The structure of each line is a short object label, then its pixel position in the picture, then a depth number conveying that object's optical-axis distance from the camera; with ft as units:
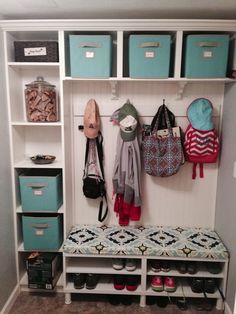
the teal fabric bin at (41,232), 7.12
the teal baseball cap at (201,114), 6.92
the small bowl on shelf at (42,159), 7.13
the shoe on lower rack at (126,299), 7.17
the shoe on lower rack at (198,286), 6.97
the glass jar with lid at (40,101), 6.84
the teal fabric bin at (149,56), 6.27
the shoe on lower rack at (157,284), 7.07
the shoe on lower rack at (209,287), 6.98
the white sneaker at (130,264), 7.10
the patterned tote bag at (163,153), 7.09
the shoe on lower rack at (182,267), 7.05
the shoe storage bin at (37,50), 6.57
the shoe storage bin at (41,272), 7.01
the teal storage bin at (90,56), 6.33
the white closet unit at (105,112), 6.32
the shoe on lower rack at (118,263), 7.14
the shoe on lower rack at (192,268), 7.02
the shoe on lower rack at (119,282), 7.11
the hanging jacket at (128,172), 7.19
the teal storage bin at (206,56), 6.23
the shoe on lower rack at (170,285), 7.04
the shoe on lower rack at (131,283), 7.10
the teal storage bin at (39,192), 7.00
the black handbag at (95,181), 7.53
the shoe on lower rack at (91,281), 7.12
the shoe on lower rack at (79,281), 7.11
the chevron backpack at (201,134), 6.94
